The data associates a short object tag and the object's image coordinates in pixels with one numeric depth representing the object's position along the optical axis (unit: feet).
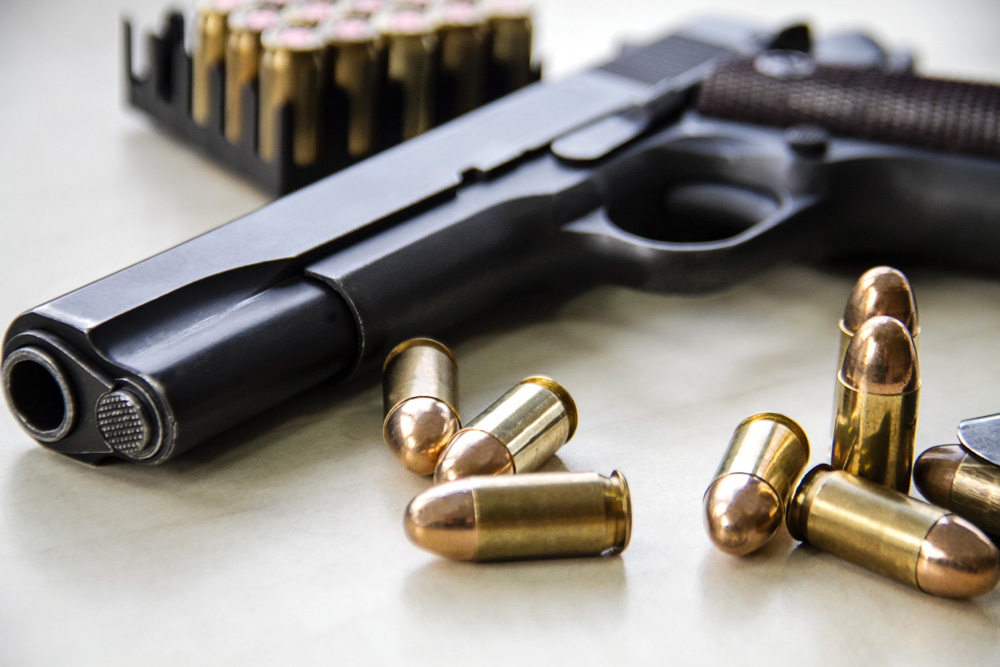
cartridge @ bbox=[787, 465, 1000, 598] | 1.19
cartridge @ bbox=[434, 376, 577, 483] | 1.24
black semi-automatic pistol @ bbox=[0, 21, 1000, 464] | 1.25
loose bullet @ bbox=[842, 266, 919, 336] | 1.31
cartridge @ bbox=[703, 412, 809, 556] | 1.21
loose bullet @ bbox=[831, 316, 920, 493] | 1.23
